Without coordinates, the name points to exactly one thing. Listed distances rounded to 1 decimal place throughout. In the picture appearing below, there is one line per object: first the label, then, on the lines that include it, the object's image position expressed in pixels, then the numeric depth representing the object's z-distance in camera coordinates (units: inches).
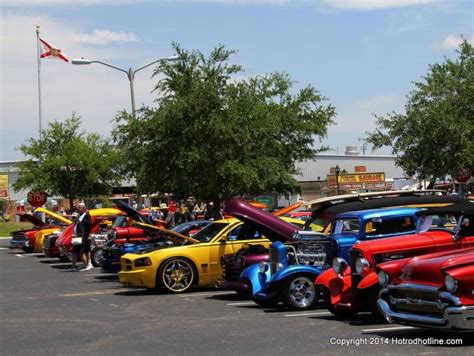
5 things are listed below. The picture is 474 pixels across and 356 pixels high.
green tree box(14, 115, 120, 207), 1605.6
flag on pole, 1961.1
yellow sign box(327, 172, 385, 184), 2295.8
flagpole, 2020.8
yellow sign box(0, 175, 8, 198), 2854.3
